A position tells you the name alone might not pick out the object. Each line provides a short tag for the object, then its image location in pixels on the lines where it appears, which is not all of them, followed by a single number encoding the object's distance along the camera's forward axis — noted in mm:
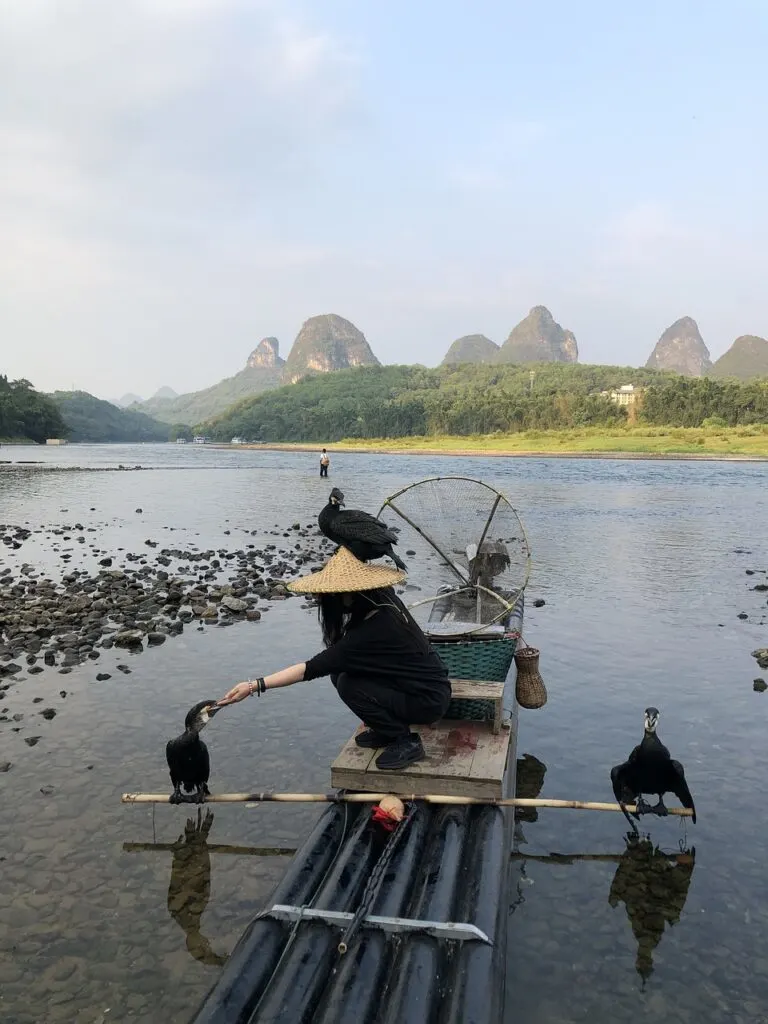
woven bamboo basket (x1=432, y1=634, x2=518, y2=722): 7688
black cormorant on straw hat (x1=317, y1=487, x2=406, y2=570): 6074
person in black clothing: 5898
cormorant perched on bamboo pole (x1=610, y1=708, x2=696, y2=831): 6176
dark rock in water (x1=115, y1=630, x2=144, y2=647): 12000
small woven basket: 8430
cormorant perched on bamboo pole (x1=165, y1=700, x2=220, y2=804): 6179
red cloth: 5441
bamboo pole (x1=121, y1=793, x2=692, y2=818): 5613
